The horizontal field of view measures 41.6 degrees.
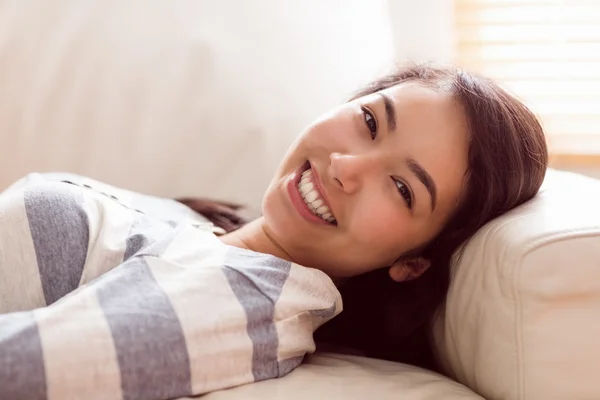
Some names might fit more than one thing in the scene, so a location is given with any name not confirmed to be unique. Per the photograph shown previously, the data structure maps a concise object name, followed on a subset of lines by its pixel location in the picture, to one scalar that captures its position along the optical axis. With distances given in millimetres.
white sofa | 1437
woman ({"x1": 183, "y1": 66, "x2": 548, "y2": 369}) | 1113
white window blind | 1726
